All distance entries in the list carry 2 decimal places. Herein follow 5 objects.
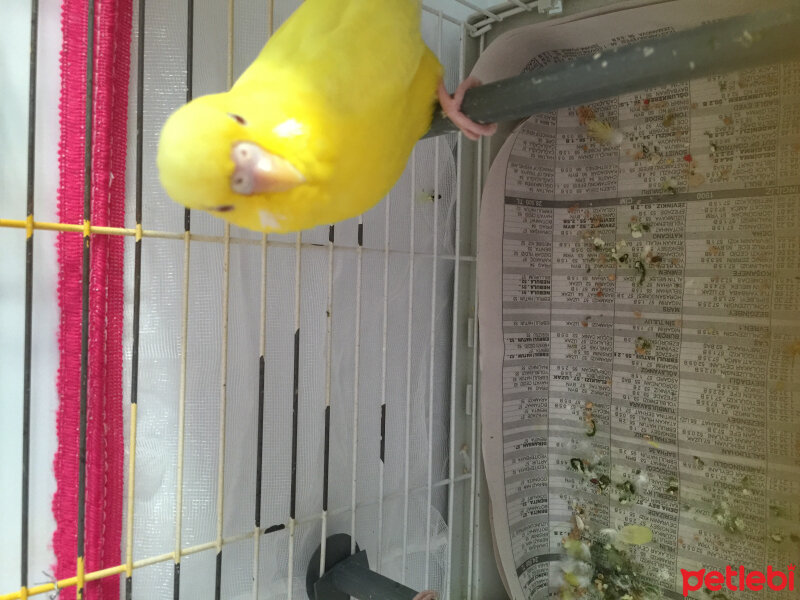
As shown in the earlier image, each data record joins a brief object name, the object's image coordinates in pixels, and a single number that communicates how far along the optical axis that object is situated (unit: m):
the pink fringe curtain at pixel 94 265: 0.18
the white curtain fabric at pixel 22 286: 0.18
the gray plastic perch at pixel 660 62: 0.11
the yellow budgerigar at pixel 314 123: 0.12
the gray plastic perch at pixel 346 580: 0.21
